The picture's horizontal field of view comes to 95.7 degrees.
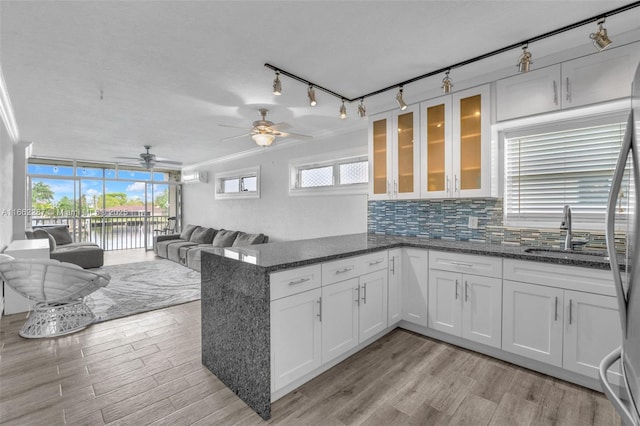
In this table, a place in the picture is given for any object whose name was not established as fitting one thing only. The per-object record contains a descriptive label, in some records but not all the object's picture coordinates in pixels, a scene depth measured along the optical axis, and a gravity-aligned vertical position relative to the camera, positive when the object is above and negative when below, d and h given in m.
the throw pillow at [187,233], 7.54 -0.55
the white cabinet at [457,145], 2.71 +0.66
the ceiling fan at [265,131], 3.43 +0.96
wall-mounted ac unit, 7.70 +0.97
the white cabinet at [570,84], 2.07 +1.00
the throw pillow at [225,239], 6.19 -0.59
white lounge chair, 2.81 -0.77
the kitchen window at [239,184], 6.08 +0.65
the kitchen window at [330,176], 4.19 +0.56
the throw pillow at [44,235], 5.53 -0.45
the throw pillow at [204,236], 6.85 -0.58
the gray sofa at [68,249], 5.45 -0.72
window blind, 2.36 +0.34
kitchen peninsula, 1.80 -0.57
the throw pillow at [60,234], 6.39 -0.48
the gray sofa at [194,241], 5.69 -0.69
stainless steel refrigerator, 0.77 -0.20
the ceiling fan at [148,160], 5.60 +1.03
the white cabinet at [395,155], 3.19 +0.65
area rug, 3.63 -1.18
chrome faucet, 2.38 -0.11
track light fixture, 1.83 +1.26
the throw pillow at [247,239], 5.39 -0.53
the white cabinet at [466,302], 2.39 -0.80
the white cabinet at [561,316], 1.93 -0.77
